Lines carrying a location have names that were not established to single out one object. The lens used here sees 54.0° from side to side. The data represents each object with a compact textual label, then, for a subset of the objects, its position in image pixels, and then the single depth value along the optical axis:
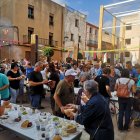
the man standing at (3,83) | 3.38
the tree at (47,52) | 13.74
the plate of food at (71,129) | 2.21
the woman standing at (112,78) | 5.32
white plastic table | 2.12
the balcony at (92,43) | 24.85
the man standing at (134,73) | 6.06
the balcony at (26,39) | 16.51
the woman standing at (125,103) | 3.52
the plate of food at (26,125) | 2.36
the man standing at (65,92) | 2.74
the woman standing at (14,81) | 4.40
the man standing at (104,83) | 3.71
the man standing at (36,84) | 3.88
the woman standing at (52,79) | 3.82
